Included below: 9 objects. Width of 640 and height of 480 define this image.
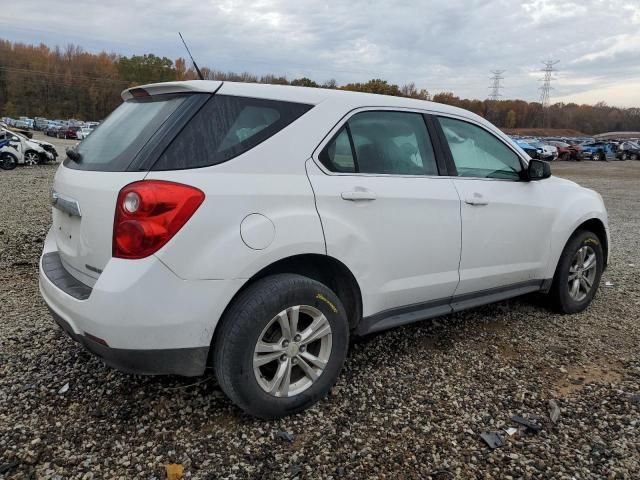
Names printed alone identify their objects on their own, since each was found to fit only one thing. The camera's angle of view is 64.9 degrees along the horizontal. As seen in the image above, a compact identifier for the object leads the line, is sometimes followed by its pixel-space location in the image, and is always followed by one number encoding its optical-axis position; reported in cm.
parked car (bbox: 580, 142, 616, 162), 4034
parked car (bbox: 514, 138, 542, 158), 3023
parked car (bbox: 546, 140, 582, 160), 3881
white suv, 227
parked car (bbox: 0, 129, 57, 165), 1792
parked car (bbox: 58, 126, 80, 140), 5169
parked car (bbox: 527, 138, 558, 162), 3572
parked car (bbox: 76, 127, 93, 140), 4776
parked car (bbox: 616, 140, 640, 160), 4181
